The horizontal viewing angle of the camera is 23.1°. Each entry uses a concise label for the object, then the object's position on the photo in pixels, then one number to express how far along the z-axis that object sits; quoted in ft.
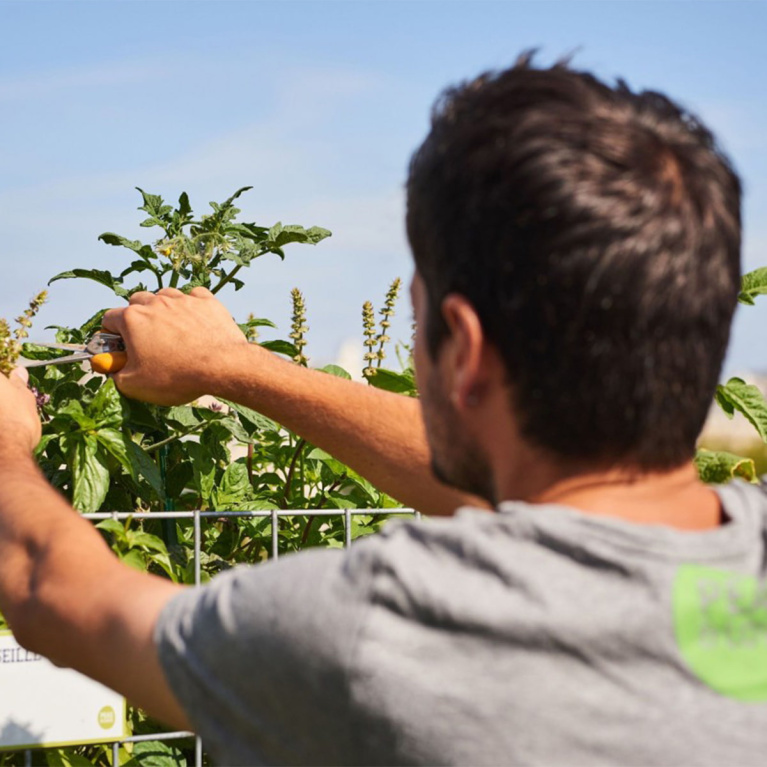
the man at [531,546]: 3.15
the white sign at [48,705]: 4.59
